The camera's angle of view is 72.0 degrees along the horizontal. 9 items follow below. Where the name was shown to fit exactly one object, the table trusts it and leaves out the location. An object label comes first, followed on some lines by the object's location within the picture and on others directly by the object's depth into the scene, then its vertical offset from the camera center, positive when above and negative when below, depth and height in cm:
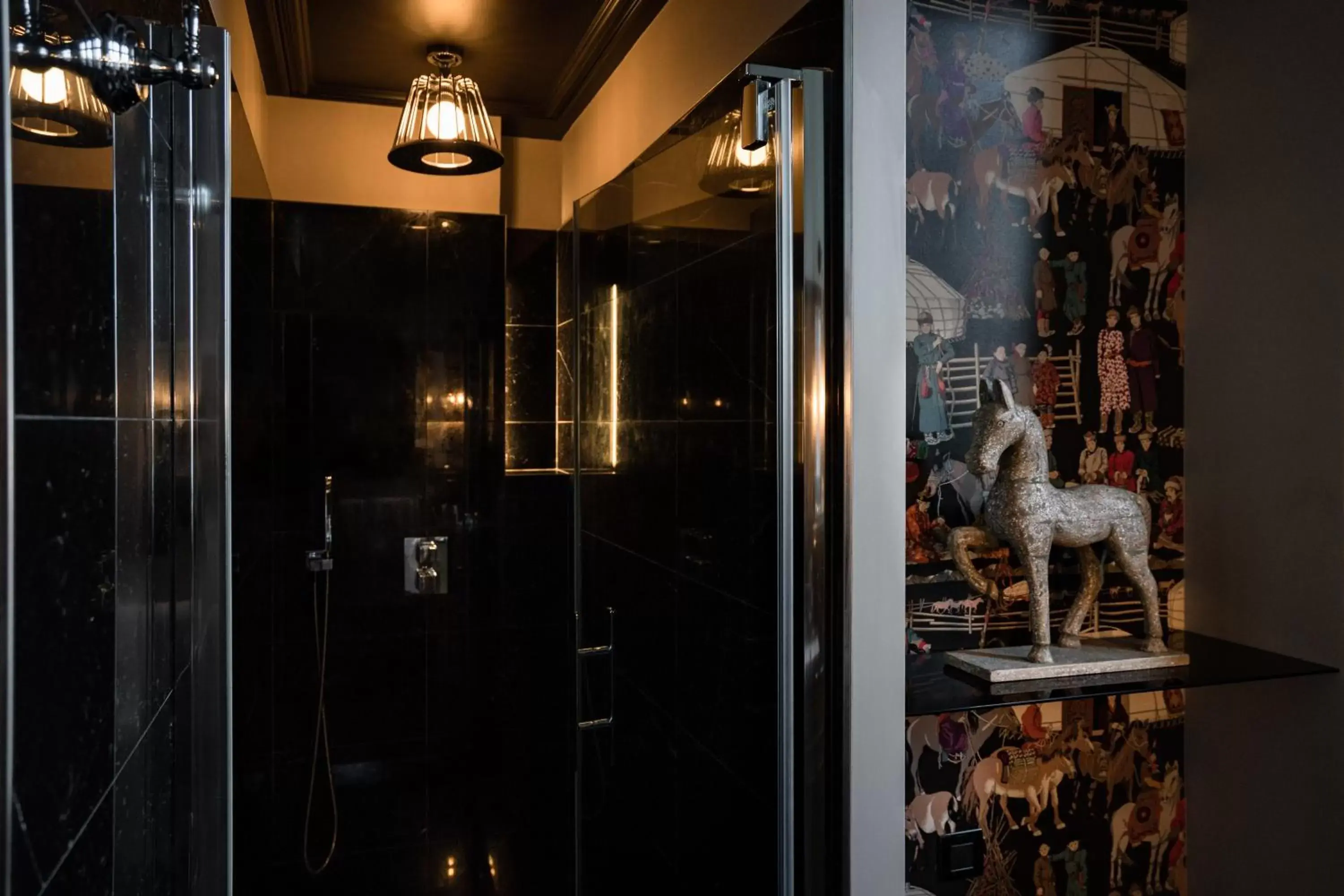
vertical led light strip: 171 +22
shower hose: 252 -73
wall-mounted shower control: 256 -33
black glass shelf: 138 -38
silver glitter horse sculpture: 147 -12
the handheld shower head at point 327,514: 251 -19
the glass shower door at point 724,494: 129 -8
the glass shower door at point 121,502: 68 -5
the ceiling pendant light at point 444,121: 234 +82
